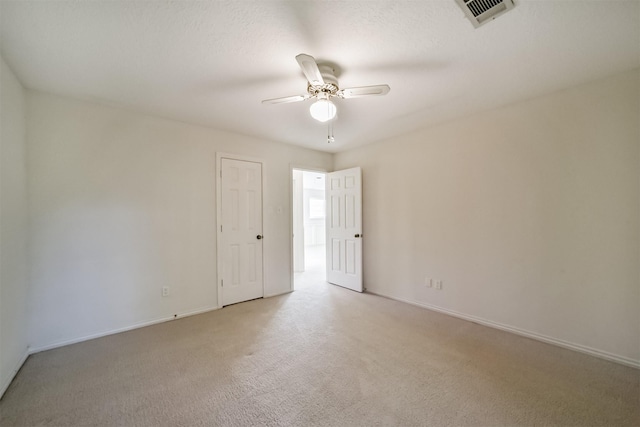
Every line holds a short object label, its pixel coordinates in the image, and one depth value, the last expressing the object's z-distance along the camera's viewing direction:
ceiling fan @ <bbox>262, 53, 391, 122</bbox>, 1.76
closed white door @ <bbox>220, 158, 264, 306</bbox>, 3.44
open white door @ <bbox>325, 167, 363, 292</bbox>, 4.09
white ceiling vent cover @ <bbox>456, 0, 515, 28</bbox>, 1.36
